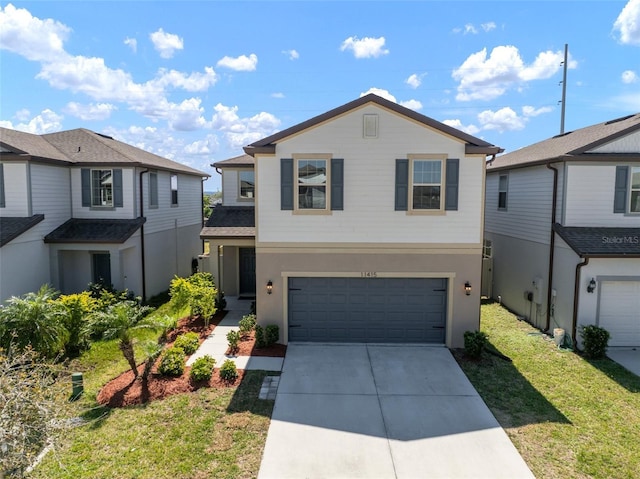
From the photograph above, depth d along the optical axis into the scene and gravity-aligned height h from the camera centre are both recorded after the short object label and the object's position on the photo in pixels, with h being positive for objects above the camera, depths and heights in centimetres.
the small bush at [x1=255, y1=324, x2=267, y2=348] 1108 -362
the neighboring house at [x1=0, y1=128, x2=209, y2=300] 1340 -36
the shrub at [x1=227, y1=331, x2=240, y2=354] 1073 -357
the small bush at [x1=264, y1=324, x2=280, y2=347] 1109 -349
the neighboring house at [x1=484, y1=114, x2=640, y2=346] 1147 -75
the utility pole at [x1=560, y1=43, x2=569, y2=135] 2612 +787
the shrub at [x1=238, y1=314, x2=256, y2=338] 1186 -350
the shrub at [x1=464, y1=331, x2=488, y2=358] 1045 -349
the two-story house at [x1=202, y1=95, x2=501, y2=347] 1102 -54
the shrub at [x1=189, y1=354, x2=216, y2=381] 889 -362
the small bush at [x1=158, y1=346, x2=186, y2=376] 913 -358
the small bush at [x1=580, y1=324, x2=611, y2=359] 1072 -349
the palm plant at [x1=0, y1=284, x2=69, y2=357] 941 -288
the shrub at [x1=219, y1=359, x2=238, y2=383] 907 -373
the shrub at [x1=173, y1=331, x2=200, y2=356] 1055 -360
